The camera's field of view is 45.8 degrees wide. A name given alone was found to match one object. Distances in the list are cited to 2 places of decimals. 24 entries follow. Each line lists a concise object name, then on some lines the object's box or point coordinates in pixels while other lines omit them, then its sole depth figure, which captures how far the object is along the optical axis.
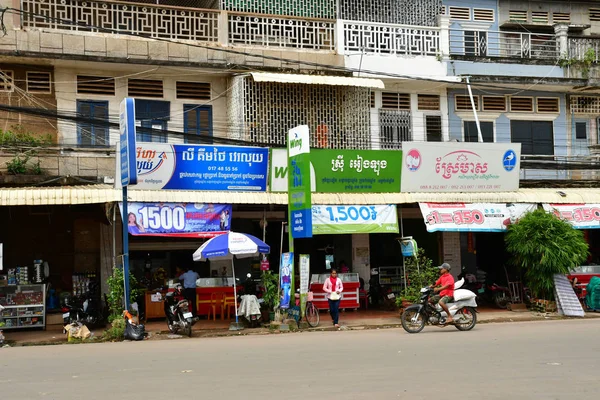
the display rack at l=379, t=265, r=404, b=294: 22.12
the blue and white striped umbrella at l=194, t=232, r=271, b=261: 16.23
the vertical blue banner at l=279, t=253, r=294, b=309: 17.12
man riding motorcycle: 15.25
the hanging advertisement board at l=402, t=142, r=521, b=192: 19.69
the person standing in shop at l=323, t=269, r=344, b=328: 17.39
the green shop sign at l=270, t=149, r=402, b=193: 18.59
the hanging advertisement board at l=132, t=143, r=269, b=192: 17.52
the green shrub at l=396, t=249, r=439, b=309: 18.32
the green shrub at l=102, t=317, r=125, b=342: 15.80
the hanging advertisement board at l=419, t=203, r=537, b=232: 19.02
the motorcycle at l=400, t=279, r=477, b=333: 15.21
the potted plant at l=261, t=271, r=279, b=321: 17.47
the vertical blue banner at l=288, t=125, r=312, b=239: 16.66
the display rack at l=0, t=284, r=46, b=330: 17.42
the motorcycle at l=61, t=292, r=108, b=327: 16.97
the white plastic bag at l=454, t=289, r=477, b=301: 15.22
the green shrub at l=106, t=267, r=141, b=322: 16.03
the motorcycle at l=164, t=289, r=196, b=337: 16.19
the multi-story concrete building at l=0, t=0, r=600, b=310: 18.02
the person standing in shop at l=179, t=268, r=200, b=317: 19.16
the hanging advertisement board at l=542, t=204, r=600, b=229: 20.05
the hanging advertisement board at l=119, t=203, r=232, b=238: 16.88
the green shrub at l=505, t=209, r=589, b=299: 18.81
